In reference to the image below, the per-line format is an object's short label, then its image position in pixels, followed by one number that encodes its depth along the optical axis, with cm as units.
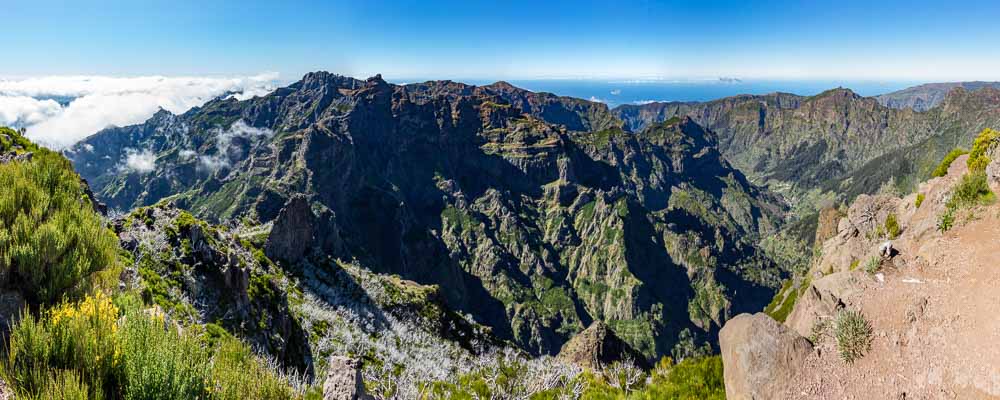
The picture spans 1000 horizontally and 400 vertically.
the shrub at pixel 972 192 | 2009
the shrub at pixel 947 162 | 3591
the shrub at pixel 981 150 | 2491
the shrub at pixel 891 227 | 3099
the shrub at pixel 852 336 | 1165
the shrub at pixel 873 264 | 1636
